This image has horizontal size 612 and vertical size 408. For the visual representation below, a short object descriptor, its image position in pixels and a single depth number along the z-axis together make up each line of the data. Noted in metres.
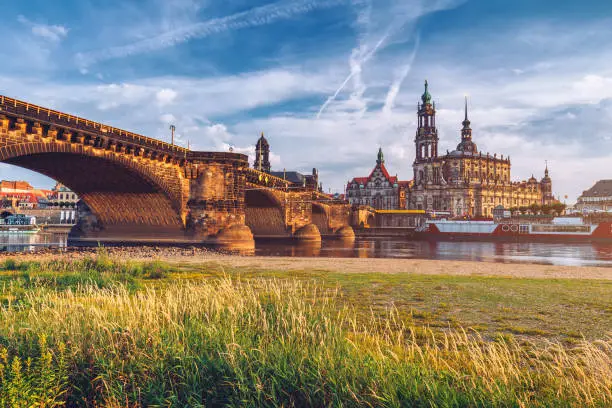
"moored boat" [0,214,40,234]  106.06
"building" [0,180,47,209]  151.88
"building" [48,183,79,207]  153.62
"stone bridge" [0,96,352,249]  27.98
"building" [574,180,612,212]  157.12
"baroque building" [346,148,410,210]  168.50
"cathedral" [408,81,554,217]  157.62
